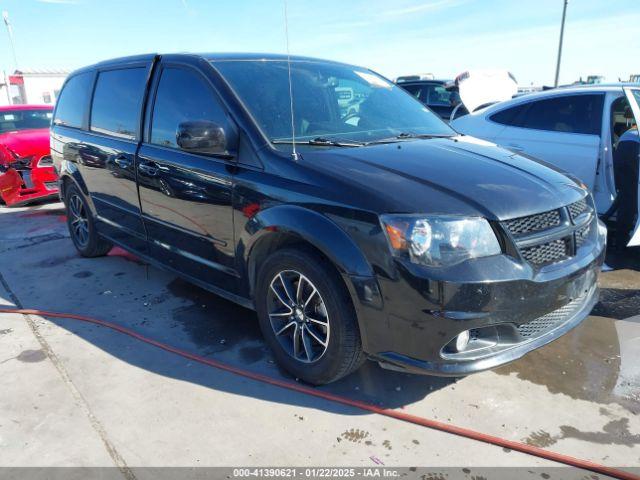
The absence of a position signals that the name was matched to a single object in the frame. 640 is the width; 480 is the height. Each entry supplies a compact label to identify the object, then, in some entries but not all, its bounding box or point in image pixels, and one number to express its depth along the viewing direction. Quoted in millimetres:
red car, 7582
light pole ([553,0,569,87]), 19062
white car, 4648
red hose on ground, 2240
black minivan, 2264
